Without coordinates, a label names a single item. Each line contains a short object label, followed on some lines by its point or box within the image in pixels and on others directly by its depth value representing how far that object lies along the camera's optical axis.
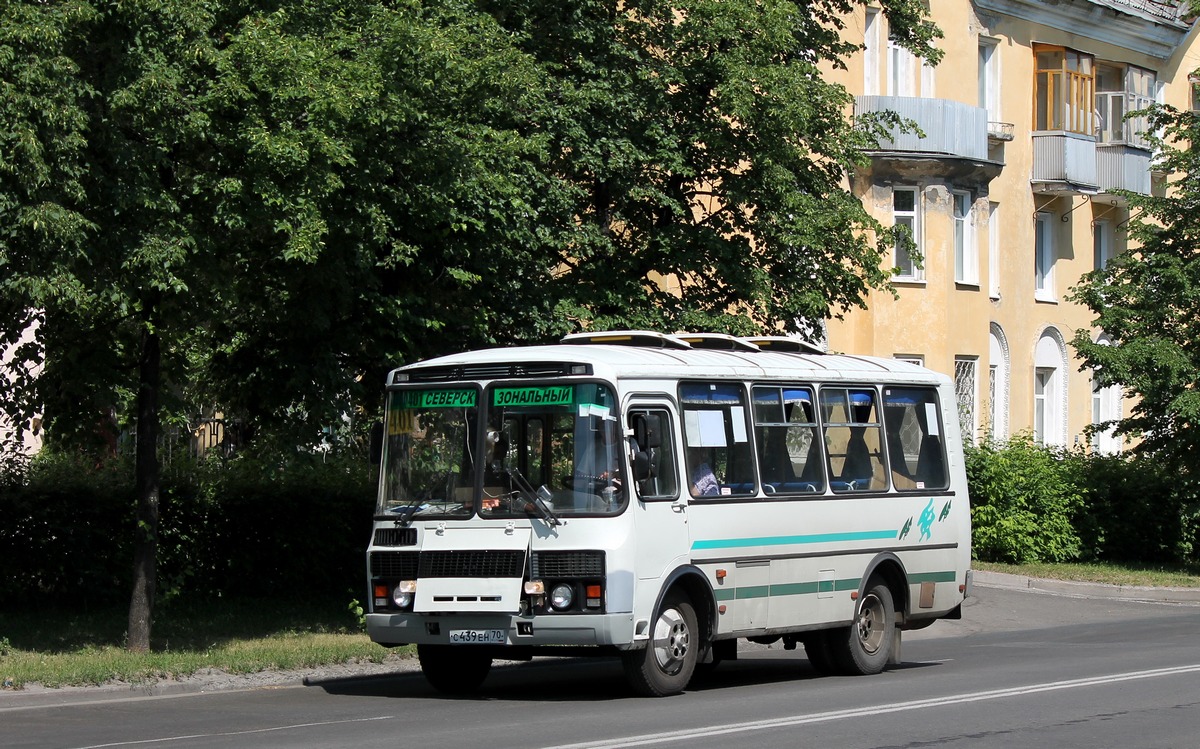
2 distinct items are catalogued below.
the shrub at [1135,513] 32.56
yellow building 37.41
